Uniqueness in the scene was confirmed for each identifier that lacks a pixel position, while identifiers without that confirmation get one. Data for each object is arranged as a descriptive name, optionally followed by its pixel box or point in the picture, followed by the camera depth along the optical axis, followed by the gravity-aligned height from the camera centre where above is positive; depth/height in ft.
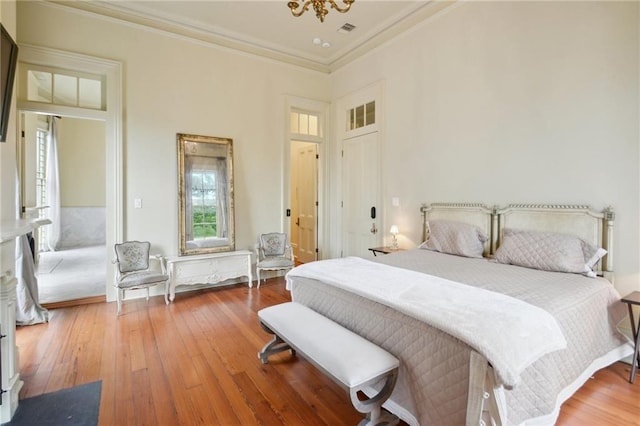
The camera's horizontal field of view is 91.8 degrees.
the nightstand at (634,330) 7.09 -3.00
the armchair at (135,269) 11.52 -2.44
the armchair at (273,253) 14.97 -2.31
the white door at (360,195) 15.60 +0.67
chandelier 8.09 +5.37
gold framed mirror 14.10 +0.68
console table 13.20 -2.70
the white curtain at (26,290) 10.26 -2.73
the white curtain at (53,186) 22.25 +1.68
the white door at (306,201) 19.38 +0.46
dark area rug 5.98 -4.08
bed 4.57 -1.90
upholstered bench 5.16 -2.68
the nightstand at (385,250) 13.24 -1.85
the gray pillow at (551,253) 7.89 -1.23
